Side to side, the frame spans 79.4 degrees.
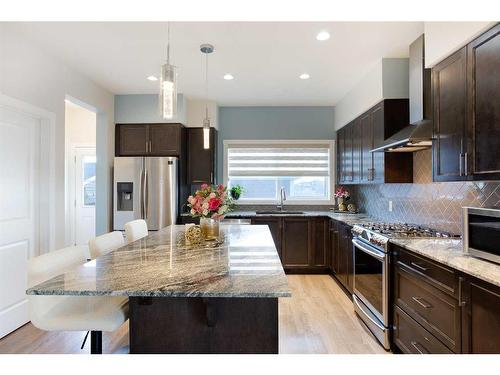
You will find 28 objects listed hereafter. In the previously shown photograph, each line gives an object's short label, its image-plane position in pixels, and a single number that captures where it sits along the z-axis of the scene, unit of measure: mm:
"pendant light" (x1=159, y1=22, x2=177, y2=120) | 1666
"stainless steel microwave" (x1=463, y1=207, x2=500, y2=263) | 1582
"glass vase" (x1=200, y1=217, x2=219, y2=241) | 2305
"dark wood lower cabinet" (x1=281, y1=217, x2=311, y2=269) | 4457
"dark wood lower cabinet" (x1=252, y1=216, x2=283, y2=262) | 4465
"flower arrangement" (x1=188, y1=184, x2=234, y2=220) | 2201
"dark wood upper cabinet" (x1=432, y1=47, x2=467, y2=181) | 1941
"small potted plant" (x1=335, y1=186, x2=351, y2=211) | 4680
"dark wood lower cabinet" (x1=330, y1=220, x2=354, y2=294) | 3441
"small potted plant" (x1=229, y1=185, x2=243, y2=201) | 4961
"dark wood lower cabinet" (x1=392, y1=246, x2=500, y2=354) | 1437
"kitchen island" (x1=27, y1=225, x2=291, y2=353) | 1224
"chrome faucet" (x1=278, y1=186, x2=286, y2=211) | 5035
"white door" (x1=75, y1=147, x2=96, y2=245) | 5520
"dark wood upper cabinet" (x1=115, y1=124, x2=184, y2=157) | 4480
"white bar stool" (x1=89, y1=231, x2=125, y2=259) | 2113
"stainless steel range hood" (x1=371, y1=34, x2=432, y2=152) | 2453
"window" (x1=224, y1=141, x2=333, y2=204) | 5117
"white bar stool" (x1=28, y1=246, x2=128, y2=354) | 1613
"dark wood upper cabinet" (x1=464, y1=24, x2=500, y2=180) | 1650
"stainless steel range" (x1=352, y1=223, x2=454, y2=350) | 2408
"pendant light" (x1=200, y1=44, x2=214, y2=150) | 2895
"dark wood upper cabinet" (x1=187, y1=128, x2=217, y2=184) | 4719
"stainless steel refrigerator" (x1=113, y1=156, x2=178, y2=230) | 4184
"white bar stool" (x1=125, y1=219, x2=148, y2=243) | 2648
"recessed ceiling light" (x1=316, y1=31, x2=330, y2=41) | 2635
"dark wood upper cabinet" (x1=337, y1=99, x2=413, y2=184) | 3143
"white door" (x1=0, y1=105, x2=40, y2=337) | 2641
